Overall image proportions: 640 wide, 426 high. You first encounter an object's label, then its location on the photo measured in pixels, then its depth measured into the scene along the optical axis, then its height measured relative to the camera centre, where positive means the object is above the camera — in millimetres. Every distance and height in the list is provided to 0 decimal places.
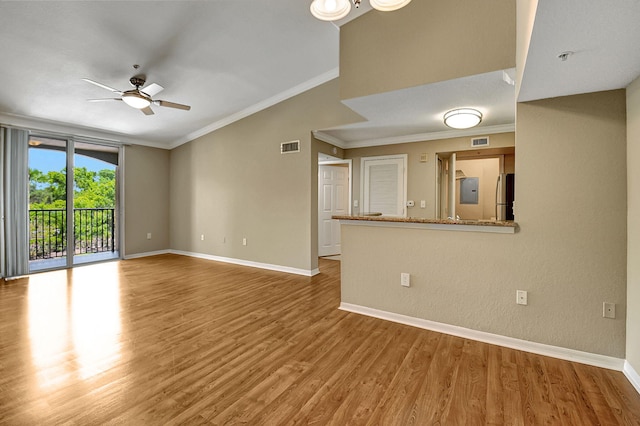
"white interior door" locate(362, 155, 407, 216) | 5250 +517
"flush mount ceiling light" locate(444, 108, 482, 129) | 3352 +1152
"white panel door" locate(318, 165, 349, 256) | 6383 +202
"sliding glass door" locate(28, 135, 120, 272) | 5129 +195
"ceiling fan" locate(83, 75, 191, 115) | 3447 +1453
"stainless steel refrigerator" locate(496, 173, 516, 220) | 4008 +231
